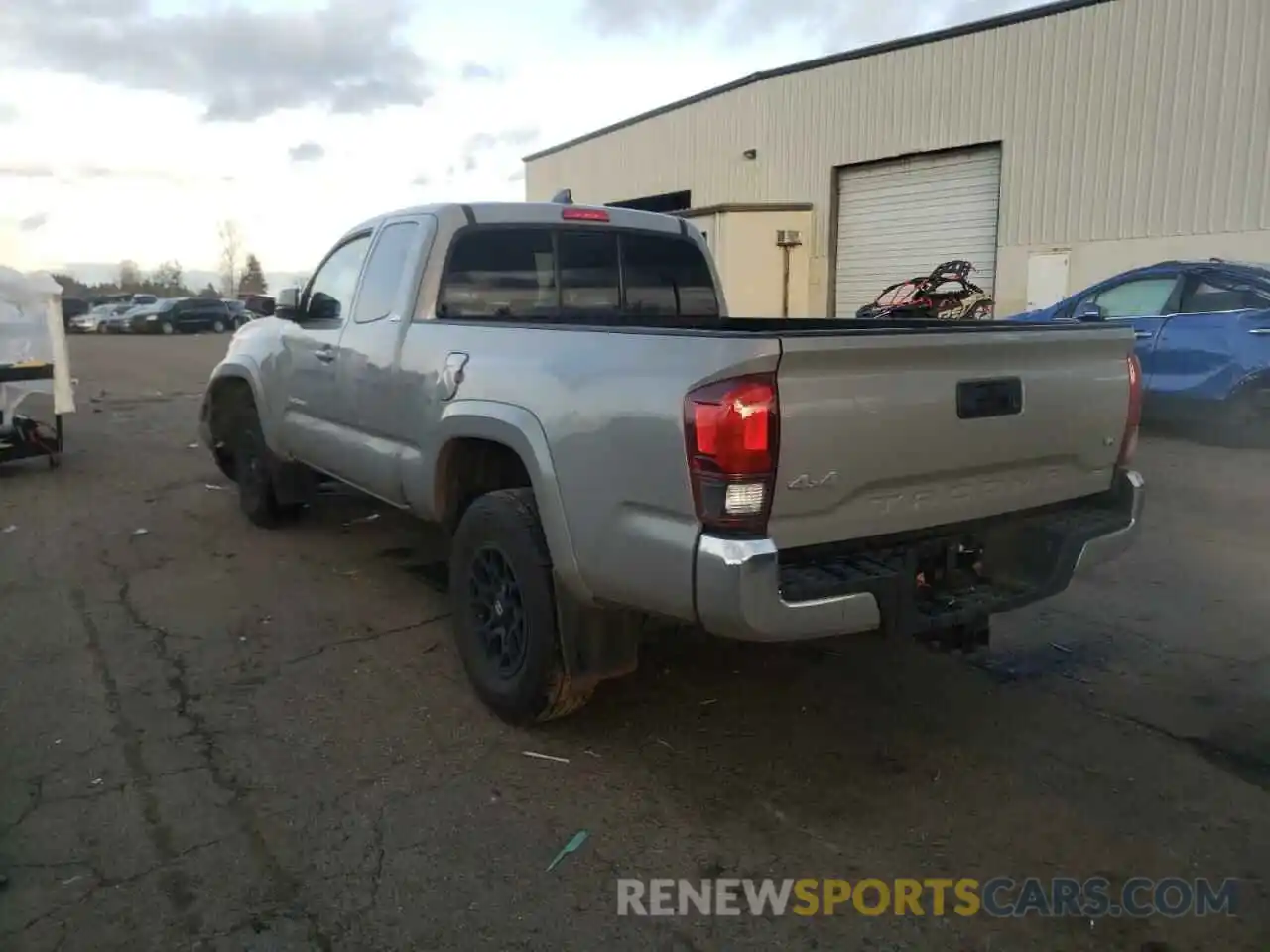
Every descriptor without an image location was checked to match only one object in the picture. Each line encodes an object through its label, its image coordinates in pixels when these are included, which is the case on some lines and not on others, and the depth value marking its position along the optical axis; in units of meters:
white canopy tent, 8.89
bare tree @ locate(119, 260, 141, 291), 96.81
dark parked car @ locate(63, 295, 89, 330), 46.16
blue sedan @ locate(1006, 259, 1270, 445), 9.44
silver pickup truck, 2.92
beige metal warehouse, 14.36
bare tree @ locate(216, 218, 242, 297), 98.88
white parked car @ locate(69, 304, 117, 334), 47.22
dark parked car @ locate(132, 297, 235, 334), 45.09
